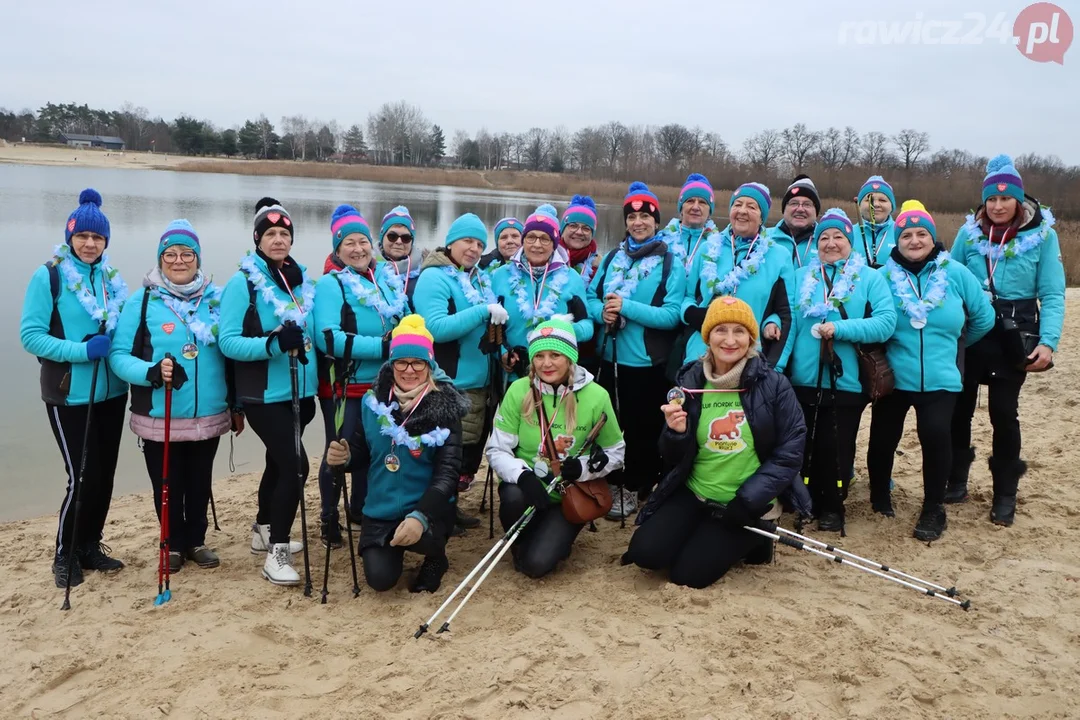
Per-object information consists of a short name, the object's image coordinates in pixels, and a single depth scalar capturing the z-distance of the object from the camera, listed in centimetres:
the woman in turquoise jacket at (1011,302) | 524
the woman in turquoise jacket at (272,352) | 453
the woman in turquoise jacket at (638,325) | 541
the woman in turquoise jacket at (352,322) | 483
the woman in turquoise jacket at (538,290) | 532
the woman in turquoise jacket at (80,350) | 436
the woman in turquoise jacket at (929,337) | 497
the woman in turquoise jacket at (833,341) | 493
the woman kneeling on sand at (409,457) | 439
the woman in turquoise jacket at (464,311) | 510
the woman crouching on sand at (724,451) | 434
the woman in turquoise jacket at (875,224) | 568
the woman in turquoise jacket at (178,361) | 447
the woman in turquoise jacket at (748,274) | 516
